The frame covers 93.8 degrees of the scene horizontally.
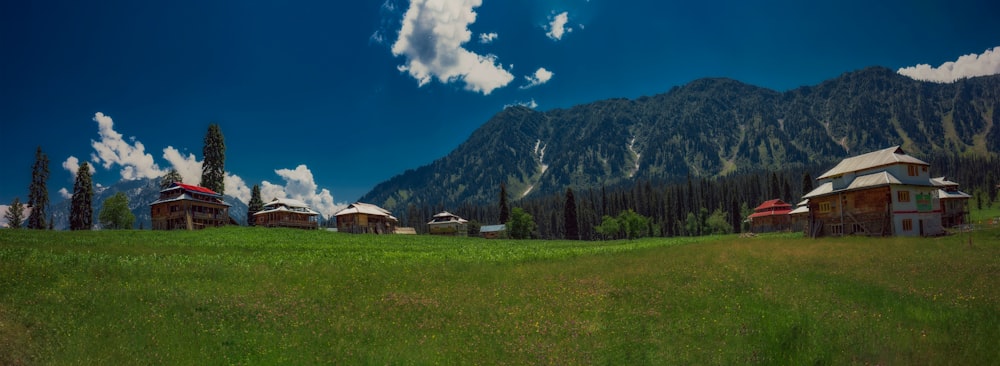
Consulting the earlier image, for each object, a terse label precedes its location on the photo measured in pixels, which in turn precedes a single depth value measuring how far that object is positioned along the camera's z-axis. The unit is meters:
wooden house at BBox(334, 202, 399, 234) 89.75
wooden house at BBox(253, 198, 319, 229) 86.56
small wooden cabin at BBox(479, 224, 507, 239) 118.88
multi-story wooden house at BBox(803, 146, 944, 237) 43.31
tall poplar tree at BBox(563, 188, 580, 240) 117.91
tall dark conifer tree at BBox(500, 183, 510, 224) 123.26
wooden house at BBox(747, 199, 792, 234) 98.81
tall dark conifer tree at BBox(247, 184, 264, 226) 101.78
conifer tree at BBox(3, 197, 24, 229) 94.16
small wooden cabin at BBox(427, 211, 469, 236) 118.81
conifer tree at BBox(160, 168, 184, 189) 89.25
